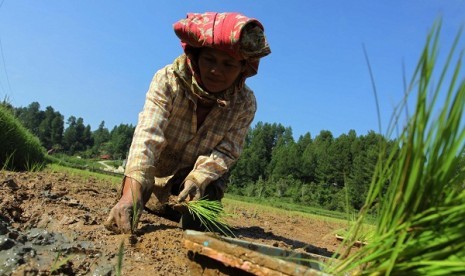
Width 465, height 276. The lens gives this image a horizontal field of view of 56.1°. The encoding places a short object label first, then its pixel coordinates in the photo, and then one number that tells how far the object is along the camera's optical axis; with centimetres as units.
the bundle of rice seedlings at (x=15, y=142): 604
